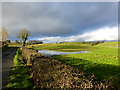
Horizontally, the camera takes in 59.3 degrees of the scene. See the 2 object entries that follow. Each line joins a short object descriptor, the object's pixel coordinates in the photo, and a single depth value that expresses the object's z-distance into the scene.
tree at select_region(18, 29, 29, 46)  48.11
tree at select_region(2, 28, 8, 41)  43.38
